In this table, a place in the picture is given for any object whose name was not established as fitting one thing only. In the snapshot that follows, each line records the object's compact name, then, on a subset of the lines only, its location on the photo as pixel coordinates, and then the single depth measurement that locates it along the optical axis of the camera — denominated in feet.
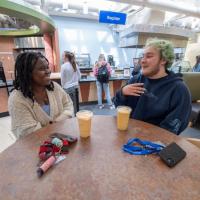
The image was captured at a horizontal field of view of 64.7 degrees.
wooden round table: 2.14
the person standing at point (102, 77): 14.19
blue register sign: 12.26
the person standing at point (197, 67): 15.08
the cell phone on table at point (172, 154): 2.70
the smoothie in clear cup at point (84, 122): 3.43
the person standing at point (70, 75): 11.25
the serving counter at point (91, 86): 15.26
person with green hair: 4.37
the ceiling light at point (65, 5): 12.81
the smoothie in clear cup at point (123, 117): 3.77
